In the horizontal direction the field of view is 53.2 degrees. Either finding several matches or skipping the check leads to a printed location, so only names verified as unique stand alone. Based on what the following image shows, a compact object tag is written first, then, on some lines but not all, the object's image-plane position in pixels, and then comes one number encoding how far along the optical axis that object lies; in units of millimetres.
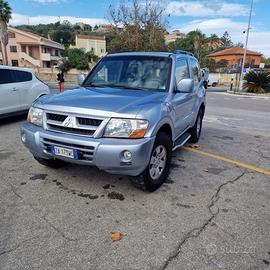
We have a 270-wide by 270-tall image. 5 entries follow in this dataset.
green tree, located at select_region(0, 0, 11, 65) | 29188
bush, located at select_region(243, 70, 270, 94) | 22448
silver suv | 3105
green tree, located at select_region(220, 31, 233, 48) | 108350
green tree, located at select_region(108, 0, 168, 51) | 25297
